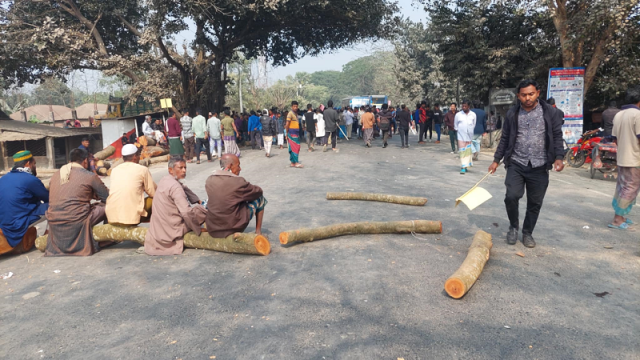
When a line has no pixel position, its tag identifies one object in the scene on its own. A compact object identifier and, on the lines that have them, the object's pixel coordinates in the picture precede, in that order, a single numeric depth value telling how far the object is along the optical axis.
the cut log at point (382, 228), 5.58
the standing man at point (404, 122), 16.91
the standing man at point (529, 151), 4.89
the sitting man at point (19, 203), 5.61
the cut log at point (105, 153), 14.61
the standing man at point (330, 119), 15.76
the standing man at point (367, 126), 17.44
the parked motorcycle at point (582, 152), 11.16
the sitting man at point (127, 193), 5.60
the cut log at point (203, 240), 5.07
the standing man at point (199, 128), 14.39
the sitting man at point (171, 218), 5.37
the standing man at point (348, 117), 22.80
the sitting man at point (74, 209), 5.49
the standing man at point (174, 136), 14.23
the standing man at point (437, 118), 19.32
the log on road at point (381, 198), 7.27
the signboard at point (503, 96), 16.92
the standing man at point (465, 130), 10.67
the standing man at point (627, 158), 5.68
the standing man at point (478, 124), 11.27
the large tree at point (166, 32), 17.72
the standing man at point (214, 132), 14.61
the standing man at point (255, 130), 18.55
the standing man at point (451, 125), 14.94
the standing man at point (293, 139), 12.41
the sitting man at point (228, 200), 5.07
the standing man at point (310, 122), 16.39
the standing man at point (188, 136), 14.30
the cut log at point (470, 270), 3.78
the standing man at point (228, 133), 14.68
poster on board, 13.15
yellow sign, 18.39
